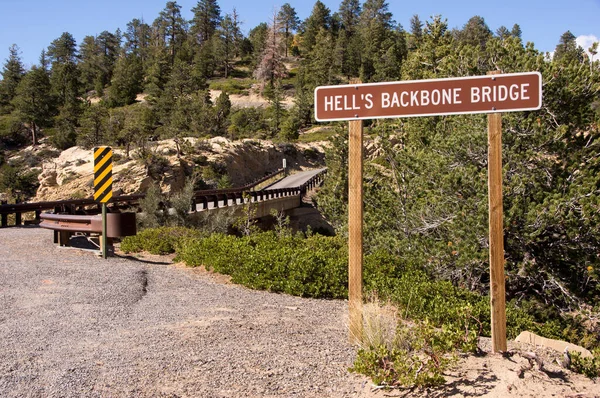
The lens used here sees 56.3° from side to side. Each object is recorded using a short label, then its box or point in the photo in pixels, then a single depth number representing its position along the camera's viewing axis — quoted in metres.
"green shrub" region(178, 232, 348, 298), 8.42
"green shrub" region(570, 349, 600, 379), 4.46
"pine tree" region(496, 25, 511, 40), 105.41
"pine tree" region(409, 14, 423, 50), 98.06
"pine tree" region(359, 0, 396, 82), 89.70
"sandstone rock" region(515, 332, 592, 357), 5.61
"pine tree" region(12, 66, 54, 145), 63.28
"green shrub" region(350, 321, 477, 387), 4.18
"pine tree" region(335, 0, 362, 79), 95.00
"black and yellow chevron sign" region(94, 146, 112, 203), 11.07
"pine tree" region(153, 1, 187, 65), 122.00
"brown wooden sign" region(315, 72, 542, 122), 4.94
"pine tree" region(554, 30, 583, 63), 11.24
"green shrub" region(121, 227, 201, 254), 12.57
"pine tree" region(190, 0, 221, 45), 126.12
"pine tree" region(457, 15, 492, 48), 93.79
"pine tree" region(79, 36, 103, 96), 95.81
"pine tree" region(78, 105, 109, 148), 48.53
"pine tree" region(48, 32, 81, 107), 72.56
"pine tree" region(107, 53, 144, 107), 81.00
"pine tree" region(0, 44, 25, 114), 77.06
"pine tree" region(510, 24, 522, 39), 106.93
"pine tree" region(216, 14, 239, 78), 108.38
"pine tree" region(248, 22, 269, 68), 107.38
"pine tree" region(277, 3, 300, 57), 126.83
